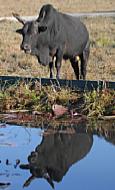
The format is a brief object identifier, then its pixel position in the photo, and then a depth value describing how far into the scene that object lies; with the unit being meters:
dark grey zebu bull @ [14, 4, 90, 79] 15.95
